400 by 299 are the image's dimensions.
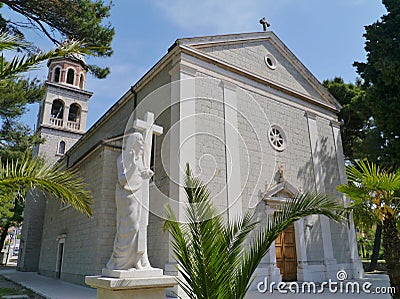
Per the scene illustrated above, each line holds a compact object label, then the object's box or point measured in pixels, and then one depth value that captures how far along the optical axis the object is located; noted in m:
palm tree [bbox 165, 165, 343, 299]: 3.38
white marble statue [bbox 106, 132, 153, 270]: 4.23
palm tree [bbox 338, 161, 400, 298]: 5.30
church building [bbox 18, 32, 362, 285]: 9.21
